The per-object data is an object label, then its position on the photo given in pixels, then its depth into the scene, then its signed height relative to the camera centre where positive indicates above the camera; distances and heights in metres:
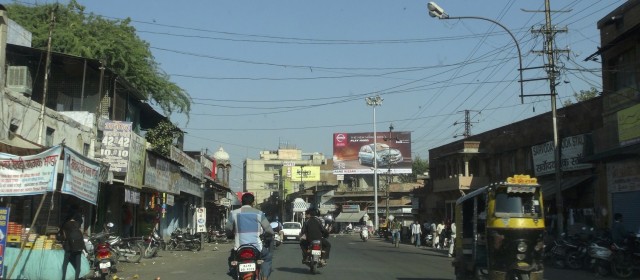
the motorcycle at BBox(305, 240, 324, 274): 17.62 -0.76
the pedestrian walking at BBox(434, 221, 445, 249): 40.44 -0.46
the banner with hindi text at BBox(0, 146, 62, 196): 12.04 +0.94
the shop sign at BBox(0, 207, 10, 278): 11.58 -0.06
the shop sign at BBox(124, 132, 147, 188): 24.06 +2.43
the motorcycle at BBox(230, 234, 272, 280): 9.74 -0.52
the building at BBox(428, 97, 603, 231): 29.45 +4.07
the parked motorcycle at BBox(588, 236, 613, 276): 18.36 -0.71
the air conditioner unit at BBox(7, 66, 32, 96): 19.17 +4.28
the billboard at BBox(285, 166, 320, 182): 105.88 +8.75
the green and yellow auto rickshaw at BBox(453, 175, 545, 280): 12.97 -0.06
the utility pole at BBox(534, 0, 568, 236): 24.38 +5.97
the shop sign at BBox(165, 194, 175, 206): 34.26 +1.36
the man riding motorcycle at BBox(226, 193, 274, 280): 9.91 +0.02
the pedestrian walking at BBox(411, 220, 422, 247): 43.94 -0.25
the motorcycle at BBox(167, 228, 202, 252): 32.66 -0.79
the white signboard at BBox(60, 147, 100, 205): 13.03 +1.01
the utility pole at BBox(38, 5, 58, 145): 18.44 +3.06
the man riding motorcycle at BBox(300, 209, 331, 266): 17.91 -0.18
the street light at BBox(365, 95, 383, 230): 73.56 +14.14
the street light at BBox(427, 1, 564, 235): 24.20 +2.88
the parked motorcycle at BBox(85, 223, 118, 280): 15.10 -0.72
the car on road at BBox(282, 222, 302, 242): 43.03 -0.18
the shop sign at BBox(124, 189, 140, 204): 24.69 +1.14
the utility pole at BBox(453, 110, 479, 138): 68.44 +10.93
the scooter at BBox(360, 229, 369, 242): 50.91 -0.51
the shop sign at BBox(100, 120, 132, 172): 23.34 +2.97
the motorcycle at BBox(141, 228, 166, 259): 25.19 -0.74
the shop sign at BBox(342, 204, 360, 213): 82.96 +2.49
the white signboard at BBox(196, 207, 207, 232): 35.16 +0.35
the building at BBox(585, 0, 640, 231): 23.05 +4.16
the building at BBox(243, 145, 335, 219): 143.88 +13.23
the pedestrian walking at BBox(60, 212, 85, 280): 13.26 -0.38
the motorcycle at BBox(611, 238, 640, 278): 17.94 -0.81
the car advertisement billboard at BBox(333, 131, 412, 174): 79.81 +9.27
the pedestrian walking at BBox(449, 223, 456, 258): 30.49 -0.73
